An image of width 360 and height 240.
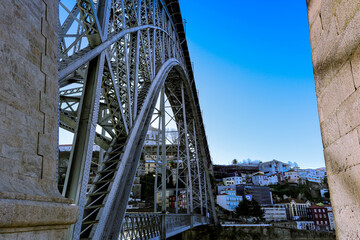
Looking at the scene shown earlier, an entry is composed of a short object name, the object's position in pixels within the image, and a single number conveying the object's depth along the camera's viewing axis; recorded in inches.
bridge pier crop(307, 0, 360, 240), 82.2
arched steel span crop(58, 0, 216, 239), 204.8
